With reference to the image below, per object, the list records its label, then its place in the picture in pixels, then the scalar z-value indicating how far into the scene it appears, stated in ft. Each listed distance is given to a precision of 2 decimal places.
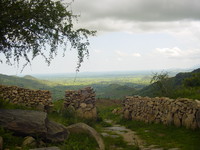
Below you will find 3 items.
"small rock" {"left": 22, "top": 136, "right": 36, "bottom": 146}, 32.73
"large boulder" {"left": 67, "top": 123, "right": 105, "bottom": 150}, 38.42
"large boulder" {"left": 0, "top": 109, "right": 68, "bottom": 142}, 35.01
